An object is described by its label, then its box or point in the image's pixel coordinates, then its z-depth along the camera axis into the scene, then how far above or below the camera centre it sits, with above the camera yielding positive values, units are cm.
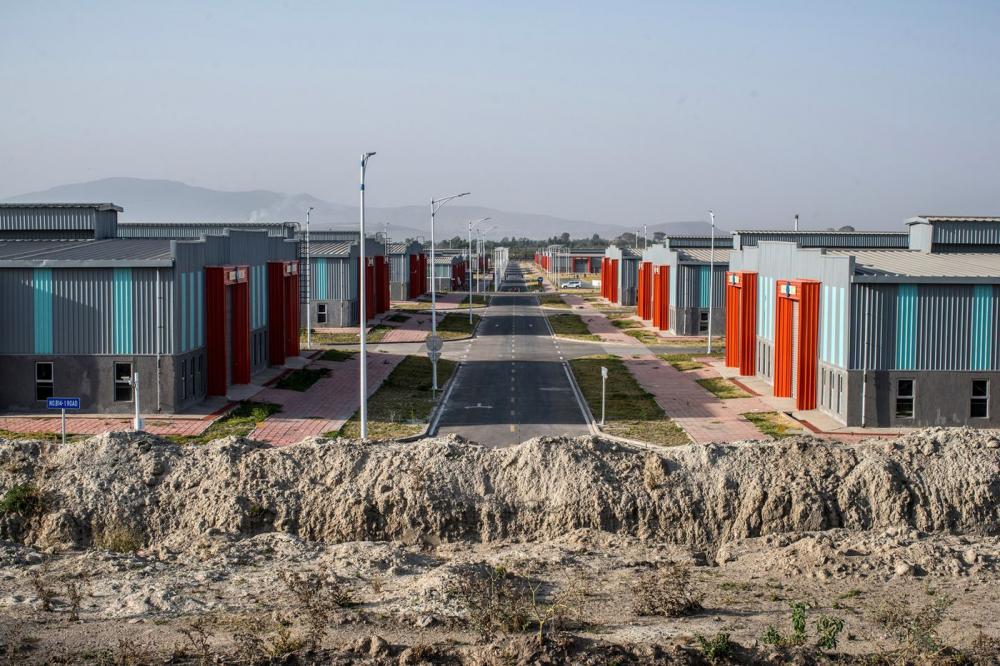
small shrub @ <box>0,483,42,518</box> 2053 -429
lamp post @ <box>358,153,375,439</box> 3067 -286
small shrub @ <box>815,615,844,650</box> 1407 -468
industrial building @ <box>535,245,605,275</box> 18688 +223
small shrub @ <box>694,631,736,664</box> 1367 -470
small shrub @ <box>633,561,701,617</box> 1573 -476
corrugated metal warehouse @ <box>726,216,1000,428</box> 3422 -222
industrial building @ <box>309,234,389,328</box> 7288 -77
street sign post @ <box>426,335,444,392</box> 4067 -270
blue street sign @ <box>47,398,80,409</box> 2747 -324
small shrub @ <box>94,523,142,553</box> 1991 -487
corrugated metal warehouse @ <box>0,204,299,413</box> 3553 -185
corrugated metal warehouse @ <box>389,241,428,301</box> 10744 +25
